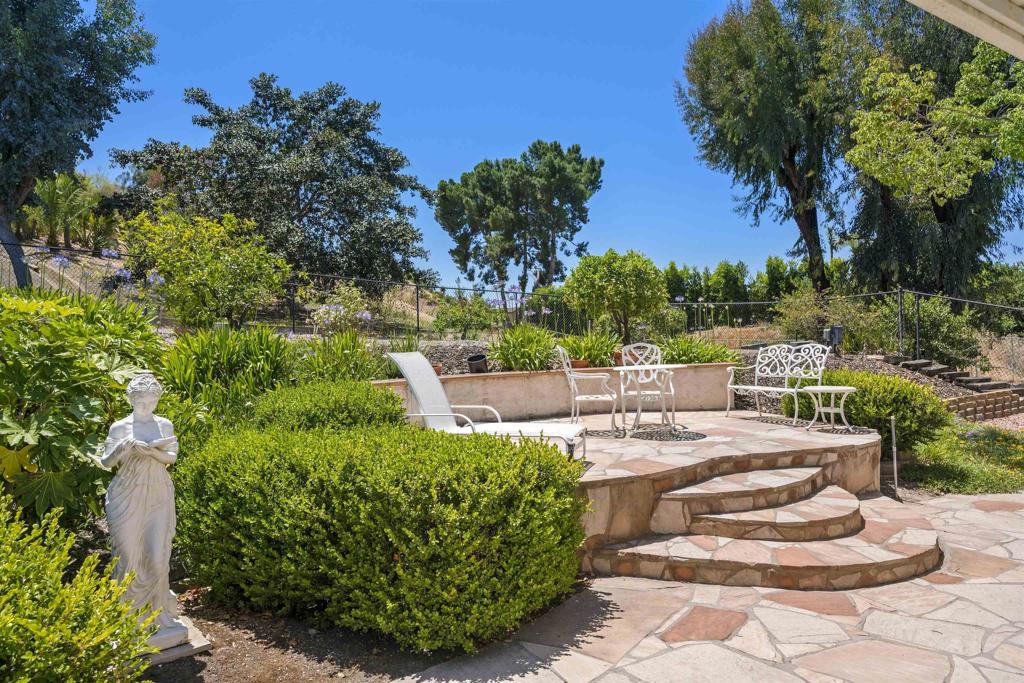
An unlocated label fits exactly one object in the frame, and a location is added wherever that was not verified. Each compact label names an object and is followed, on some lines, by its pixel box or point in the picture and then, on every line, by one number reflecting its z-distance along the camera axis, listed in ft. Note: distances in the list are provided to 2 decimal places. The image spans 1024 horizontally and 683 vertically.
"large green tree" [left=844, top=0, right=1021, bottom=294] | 50.62
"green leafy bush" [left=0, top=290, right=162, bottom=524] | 9.82
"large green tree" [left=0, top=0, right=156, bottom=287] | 49.83
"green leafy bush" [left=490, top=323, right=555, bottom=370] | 28.32
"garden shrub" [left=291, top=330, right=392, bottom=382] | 21.45
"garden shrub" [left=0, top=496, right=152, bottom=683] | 5.23
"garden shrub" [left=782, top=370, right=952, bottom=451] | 21.34
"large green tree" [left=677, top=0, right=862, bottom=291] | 58.90
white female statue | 8.59
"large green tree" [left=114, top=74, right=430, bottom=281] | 61.93
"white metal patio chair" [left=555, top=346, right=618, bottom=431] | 20.34
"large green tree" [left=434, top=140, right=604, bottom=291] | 106.01
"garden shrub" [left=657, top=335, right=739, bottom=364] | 30.94
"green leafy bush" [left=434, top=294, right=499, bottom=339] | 35.60
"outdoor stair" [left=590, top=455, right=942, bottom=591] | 12.30
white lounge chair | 14.70
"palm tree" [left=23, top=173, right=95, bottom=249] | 62.13
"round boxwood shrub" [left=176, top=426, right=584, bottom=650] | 8.89
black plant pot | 28.04
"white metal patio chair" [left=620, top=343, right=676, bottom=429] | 20.63
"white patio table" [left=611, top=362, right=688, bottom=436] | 19.62
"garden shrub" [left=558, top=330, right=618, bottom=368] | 30.09
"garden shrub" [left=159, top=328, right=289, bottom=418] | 17.07
